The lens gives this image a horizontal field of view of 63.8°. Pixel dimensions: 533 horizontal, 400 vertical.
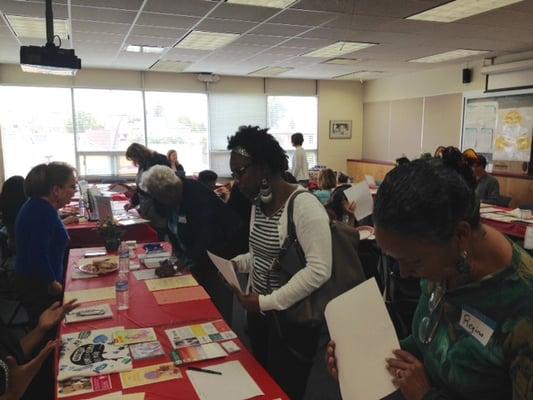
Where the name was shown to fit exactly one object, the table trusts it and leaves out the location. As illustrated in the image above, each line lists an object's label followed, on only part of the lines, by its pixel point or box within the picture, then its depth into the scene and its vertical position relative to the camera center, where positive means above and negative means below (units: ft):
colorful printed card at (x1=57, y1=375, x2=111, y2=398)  4.39 -2.63
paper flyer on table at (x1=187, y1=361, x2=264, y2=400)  4.34 -2.64
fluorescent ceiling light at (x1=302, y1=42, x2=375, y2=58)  20.24 +4.08
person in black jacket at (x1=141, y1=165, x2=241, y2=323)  8.13 -1.74
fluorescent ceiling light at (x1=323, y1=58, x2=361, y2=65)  24.36 +4.05
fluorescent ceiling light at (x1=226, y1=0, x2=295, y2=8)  13.69 +4.11
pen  4.75 -2.64
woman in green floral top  2.66 -0.94
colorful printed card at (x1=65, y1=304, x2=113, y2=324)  6.19 -2.67
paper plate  8.49 -2.72
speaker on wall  25.45 +3.29
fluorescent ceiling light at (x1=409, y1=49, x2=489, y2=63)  22.24 +4.08
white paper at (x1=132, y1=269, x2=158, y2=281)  8.11 -2.73
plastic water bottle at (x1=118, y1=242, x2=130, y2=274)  8.49 -2.66
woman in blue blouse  7.75 -1.99
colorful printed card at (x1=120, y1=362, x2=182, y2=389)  4.58 -2.64
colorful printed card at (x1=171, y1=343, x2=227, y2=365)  5.01 -2.64
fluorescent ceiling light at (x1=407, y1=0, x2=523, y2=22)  14.01 +4.13
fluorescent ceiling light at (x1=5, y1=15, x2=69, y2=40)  15.93 +4.13
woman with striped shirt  5.38 -1.52
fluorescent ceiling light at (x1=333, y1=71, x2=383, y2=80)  29.78 +4.07
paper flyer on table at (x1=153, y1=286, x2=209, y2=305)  6.93 -2.70
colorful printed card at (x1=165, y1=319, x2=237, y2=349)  5.47 -2.66
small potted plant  10.29 -2.47
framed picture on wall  35.29 +0.18
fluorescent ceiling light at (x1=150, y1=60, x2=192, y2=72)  25.48 +4.10
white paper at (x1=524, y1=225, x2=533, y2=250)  11.00 -2.74
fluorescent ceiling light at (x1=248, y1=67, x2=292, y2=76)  27.89 +4.07
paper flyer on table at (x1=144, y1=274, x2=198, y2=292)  7.55 -2.71
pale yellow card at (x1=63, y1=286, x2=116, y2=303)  7.13 -2.75
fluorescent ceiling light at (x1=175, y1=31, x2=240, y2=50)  18.33 +4.13
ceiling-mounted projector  12.21 +2.16
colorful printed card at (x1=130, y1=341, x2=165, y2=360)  5.11 -2.64
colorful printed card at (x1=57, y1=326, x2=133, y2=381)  4.76 -2.64
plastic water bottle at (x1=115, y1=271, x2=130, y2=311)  6.65 -2.56
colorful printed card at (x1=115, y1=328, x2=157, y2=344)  5.52 -2.66
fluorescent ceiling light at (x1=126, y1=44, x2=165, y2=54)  21.00 +4.12
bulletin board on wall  22.33 +0.09
